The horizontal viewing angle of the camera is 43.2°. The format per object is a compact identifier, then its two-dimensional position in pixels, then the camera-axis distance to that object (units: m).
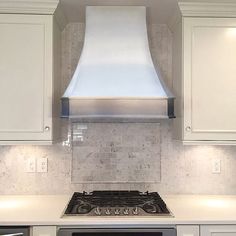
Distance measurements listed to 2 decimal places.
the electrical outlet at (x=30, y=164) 2.34
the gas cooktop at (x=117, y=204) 1.86
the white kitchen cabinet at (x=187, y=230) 1.76
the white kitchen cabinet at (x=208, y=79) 2.07
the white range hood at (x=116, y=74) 1.86
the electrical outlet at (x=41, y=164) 2.35
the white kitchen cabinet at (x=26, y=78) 2.01
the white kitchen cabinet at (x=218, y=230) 1.77
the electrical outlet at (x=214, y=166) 2.39
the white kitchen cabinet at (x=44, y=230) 1.73
